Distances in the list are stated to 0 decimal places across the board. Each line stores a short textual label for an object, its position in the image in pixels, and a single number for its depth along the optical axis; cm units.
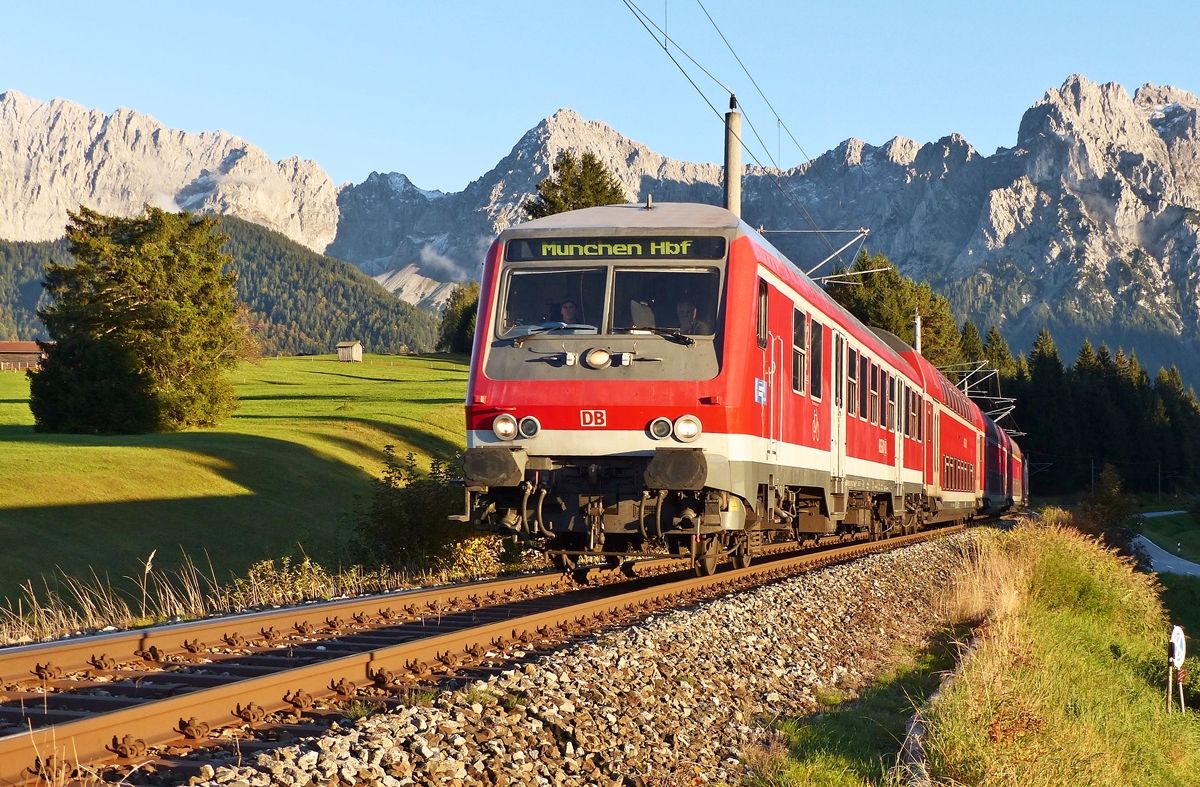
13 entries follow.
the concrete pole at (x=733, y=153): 2022
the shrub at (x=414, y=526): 1722
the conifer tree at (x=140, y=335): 4297
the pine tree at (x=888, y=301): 7900
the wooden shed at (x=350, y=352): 11388
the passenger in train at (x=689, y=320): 1105
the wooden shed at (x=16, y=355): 11645
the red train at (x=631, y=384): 1071
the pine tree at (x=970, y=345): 11925
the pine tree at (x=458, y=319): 13038
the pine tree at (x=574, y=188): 4434
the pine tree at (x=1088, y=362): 11925
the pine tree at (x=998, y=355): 12150
